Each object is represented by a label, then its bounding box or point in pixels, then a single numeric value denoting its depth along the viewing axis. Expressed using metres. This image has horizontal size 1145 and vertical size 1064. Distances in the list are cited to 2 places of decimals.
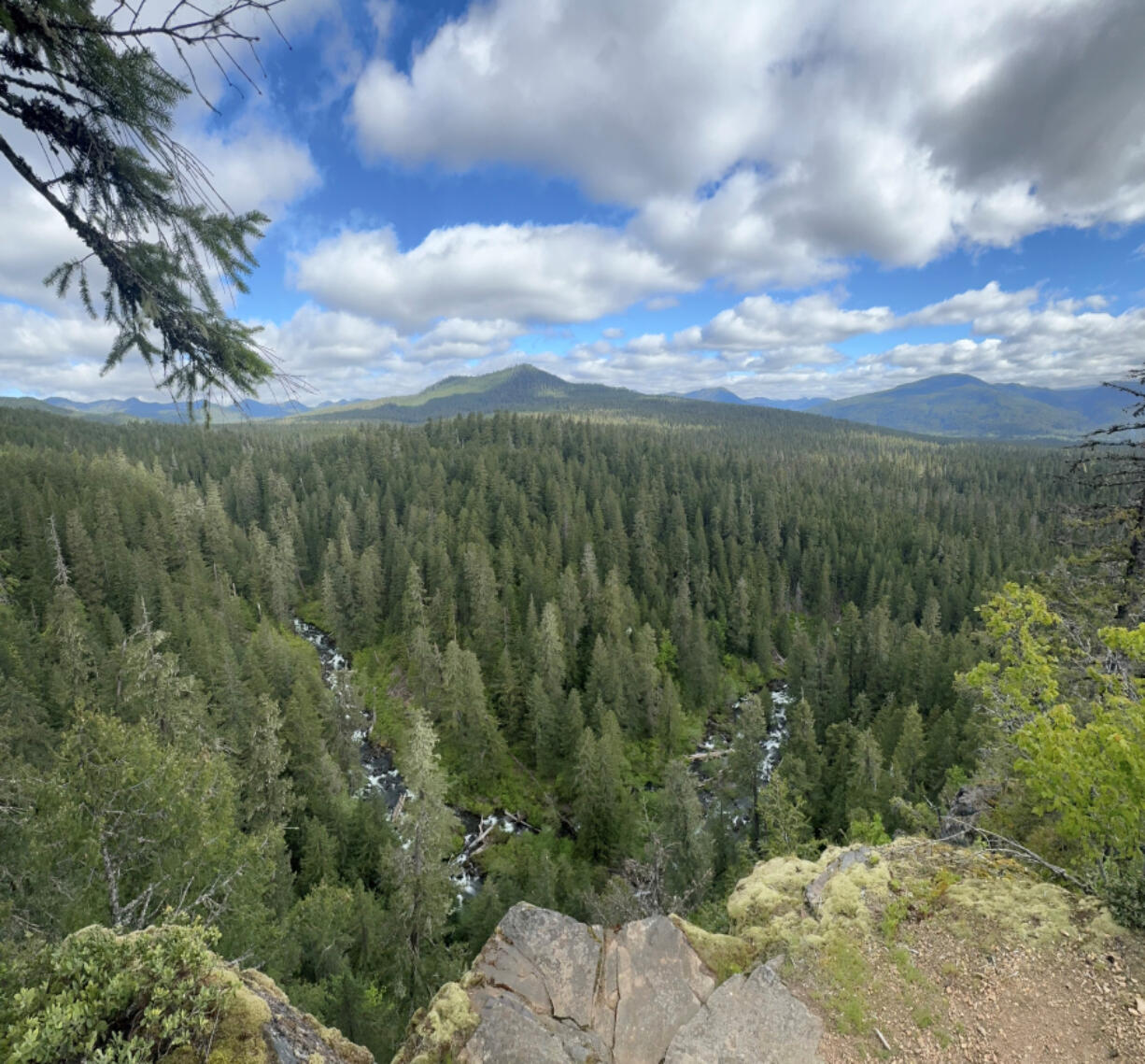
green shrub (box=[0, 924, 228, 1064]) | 3.85
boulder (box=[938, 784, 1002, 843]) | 12.00
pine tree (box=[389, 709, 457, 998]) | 21.14
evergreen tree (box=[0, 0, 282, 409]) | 4.07
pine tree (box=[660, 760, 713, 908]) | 25.59
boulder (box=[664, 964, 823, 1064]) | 6.35
